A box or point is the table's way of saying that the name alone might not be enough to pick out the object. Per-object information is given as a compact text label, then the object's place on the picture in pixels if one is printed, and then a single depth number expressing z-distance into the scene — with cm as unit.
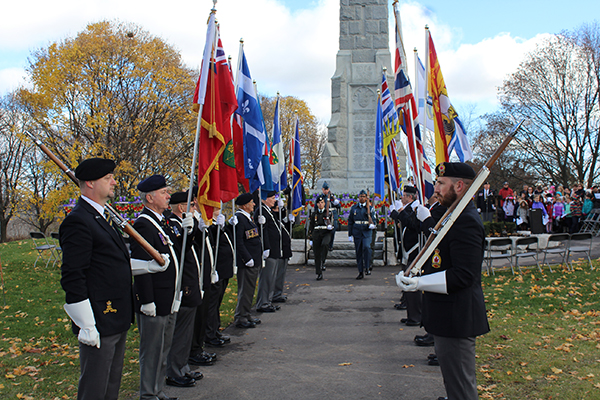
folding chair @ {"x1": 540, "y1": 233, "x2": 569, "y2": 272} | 1186
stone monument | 2138
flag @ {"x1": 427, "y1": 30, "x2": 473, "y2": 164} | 680
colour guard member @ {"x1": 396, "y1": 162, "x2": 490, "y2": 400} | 327
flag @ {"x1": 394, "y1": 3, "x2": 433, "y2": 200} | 779
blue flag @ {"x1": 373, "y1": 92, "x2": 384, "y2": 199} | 1102
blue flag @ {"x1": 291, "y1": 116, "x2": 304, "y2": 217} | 1337
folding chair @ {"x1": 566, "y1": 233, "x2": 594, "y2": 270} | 1202
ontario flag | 527
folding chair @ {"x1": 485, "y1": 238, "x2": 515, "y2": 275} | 1157
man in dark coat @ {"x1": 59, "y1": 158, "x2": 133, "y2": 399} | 312
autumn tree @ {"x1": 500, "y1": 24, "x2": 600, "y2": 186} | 3166
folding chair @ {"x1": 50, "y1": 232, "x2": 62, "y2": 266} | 1553
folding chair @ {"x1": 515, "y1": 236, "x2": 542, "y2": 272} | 1166
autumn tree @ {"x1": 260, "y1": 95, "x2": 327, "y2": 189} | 4900
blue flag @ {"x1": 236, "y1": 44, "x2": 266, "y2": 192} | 770
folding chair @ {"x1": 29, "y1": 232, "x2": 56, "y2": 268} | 1399
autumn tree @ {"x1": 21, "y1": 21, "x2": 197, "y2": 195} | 1927
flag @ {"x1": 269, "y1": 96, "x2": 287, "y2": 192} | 1057
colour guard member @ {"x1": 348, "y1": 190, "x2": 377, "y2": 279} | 1209
